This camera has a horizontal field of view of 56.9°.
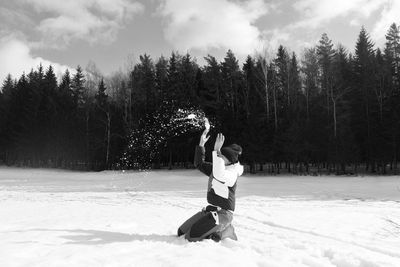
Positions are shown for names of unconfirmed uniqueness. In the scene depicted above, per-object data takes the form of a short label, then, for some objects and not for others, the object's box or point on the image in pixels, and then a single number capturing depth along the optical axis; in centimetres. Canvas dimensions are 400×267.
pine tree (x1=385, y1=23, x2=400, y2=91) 4472
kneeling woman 601
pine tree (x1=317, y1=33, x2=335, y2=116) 3866
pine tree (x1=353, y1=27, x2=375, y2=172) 3647
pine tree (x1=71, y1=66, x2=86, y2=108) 5568
